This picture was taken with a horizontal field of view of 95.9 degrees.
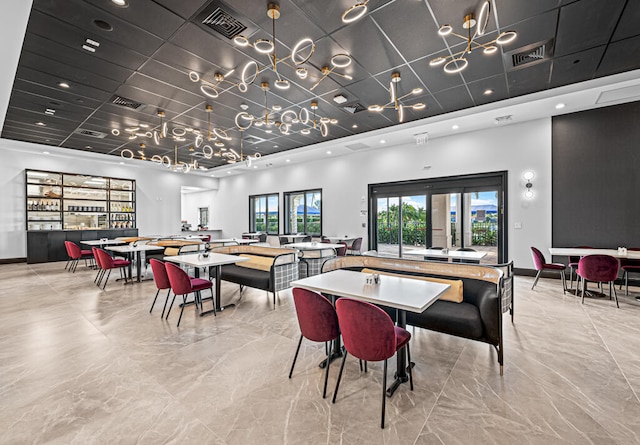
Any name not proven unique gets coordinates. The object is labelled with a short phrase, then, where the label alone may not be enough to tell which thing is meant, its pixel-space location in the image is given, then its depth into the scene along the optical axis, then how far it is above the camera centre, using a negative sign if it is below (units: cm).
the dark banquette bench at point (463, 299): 280 -85
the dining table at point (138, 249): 622 -59
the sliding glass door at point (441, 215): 743 +15
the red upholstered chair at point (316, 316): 236 -80
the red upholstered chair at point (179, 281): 384 -79
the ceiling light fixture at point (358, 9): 261 +194
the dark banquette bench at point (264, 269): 475 -86
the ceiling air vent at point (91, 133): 765 +244
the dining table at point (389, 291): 222 -61
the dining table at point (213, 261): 420 -60
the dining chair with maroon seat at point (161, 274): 414 -76
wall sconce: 683 +85
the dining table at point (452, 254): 529 -66
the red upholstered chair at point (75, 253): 774 -83
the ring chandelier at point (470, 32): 303 +237
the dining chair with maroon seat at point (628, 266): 516 -87
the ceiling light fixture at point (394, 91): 420 +238
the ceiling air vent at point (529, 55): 409 +246
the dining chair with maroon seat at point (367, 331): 202 -79
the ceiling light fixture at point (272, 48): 313 +241
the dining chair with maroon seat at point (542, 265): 550 -89
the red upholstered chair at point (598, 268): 460 -80
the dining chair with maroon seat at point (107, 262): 580 -82
